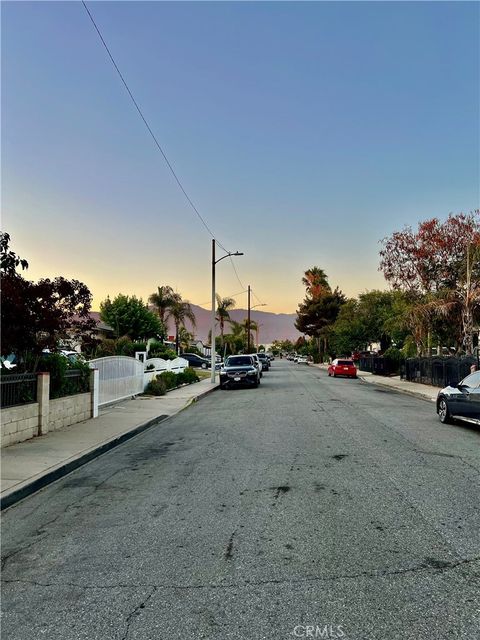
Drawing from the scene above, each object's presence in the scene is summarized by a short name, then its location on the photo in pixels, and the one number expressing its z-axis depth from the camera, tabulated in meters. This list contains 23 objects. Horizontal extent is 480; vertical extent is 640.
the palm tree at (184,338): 68.56
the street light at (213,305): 30.47
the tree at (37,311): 10.60
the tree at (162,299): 56.03
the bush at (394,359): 43.16
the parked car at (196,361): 55.75
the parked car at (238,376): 27.69
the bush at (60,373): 11.91
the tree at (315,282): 93.38
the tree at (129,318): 47.72
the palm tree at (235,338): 84.69
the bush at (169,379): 24.81
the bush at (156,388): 22.36
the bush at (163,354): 35.26
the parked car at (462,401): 11.92
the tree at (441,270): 28.68
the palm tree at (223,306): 64.25
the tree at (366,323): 55.31
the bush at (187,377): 29.33
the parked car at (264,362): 55.56
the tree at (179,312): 56.25
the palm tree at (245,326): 89.68
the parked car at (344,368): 42.59
